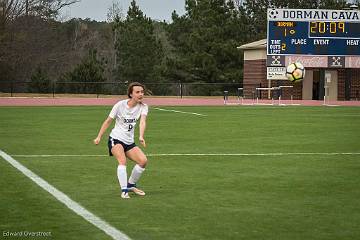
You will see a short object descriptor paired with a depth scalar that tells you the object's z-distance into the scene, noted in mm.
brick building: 55031
